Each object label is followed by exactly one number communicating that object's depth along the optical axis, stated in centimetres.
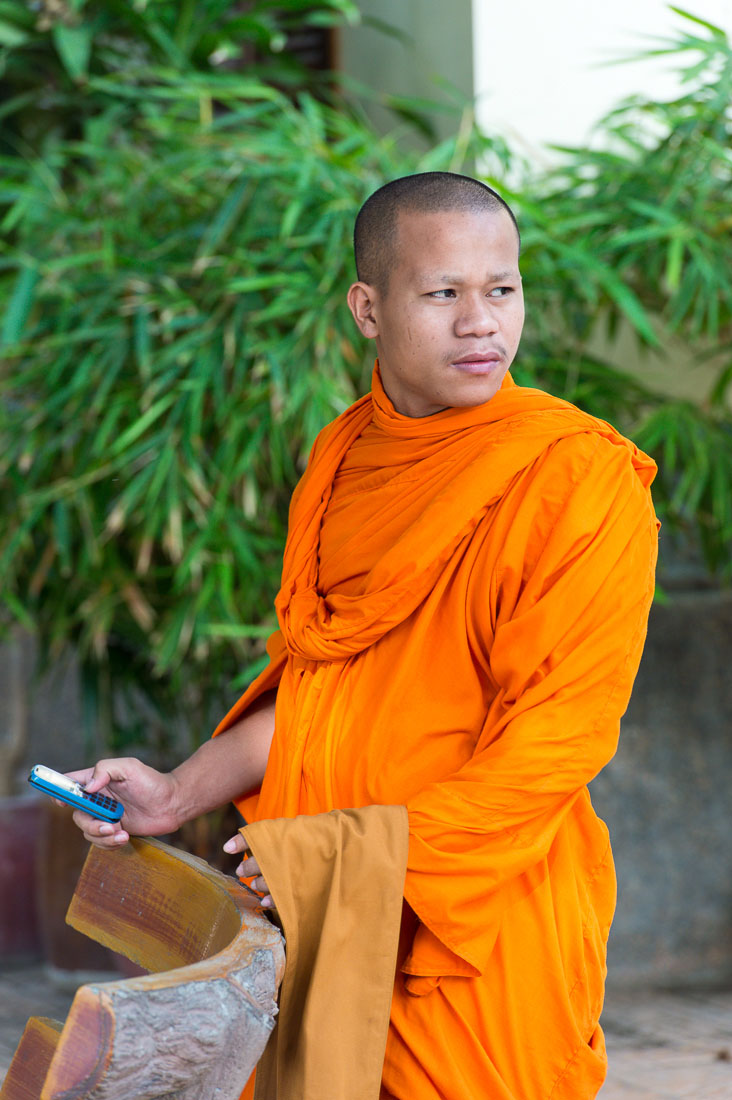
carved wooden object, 326
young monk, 358
